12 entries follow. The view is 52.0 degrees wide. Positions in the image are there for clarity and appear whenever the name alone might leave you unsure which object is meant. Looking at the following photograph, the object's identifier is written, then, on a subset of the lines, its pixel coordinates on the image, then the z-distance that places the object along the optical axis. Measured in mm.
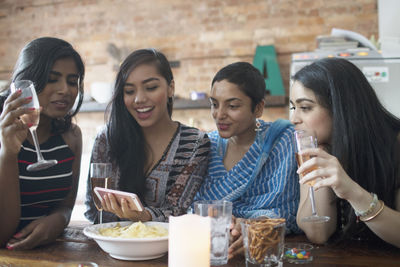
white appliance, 3248
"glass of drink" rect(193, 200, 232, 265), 991
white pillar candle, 914
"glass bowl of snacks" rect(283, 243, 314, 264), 1117
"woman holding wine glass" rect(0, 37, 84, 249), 1230
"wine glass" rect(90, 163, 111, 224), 1276
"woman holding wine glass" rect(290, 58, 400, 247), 1345
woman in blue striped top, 1663
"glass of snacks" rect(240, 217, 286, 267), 1005
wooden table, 1119
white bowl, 1082
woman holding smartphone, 1654
